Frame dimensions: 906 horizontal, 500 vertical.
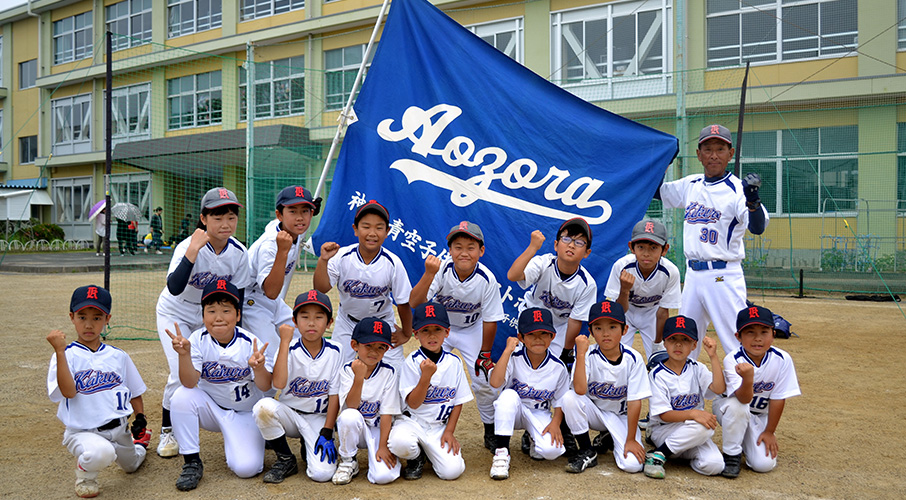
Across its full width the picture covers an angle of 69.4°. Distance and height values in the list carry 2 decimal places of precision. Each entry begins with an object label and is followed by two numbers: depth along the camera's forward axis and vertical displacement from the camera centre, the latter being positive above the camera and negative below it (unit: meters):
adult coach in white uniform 5.07 +0.06
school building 13.12 +4.18
